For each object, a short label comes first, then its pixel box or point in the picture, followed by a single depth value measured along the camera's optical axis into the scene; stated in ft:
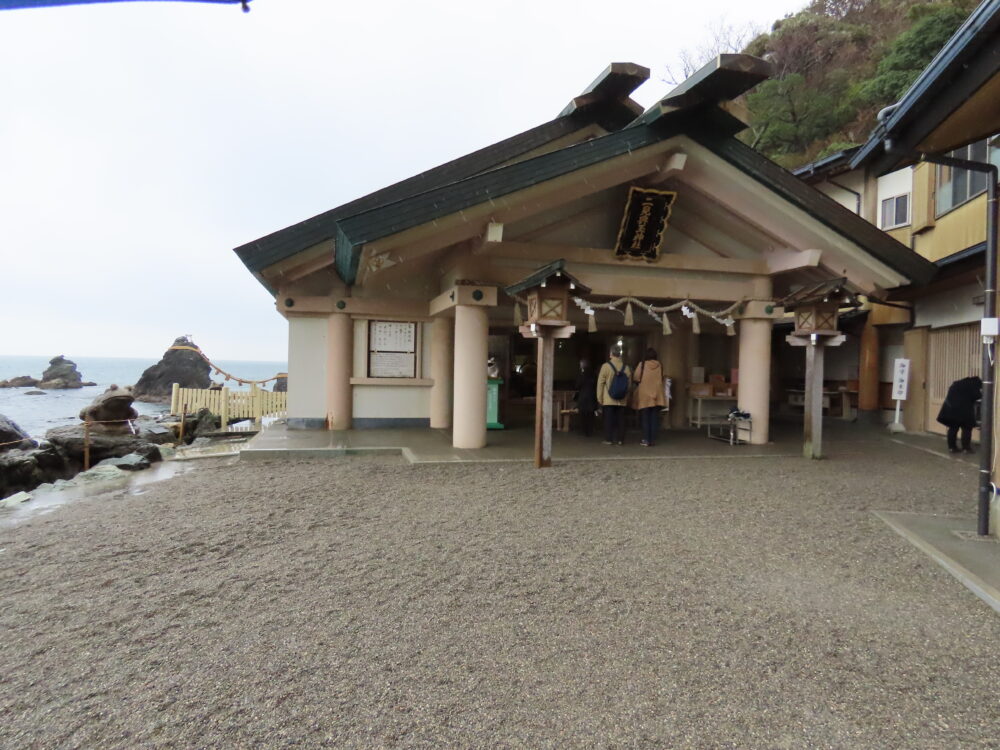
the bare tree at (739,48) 92.92
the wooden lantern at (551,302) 23.02
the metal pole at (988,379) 14.93
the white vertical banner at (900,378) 38.58
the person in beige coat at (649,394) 29.35
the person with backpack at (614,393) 28.96
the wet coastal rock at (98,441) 39.86
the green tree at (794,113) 69.36
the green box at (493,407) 36.50
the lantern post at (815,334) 26.27
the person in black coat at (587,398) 32.91
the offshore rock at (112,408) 45.65
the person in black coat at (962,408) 29.17
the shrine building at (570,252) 24.47
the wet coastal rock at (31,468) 34.40
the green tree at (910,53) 59.62
